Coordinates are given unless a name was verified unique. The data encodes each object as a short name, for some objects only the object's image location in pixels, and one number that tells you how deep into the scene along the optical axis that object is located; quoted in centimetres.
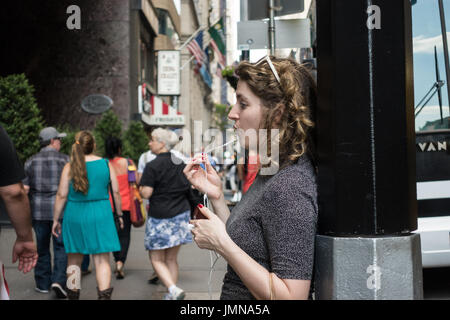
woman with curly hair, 161
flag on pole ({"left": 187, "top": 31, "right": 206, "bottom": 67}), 2132
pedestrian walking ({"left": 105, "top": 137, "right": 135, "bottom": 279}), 706
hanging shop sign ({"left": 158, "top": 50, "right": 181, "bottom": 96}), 2177
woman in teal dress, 535
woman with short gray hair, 576
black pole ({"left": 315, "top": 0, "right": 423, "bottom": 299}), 157
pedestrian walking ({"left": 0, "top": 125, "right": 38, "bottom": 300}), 286
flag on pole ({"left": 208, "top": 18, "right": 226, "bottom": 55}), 1850
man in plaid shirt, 615
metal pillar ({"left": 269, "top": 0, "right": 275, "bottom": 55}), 659
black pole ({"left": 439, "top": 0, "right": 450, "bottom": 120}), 439
